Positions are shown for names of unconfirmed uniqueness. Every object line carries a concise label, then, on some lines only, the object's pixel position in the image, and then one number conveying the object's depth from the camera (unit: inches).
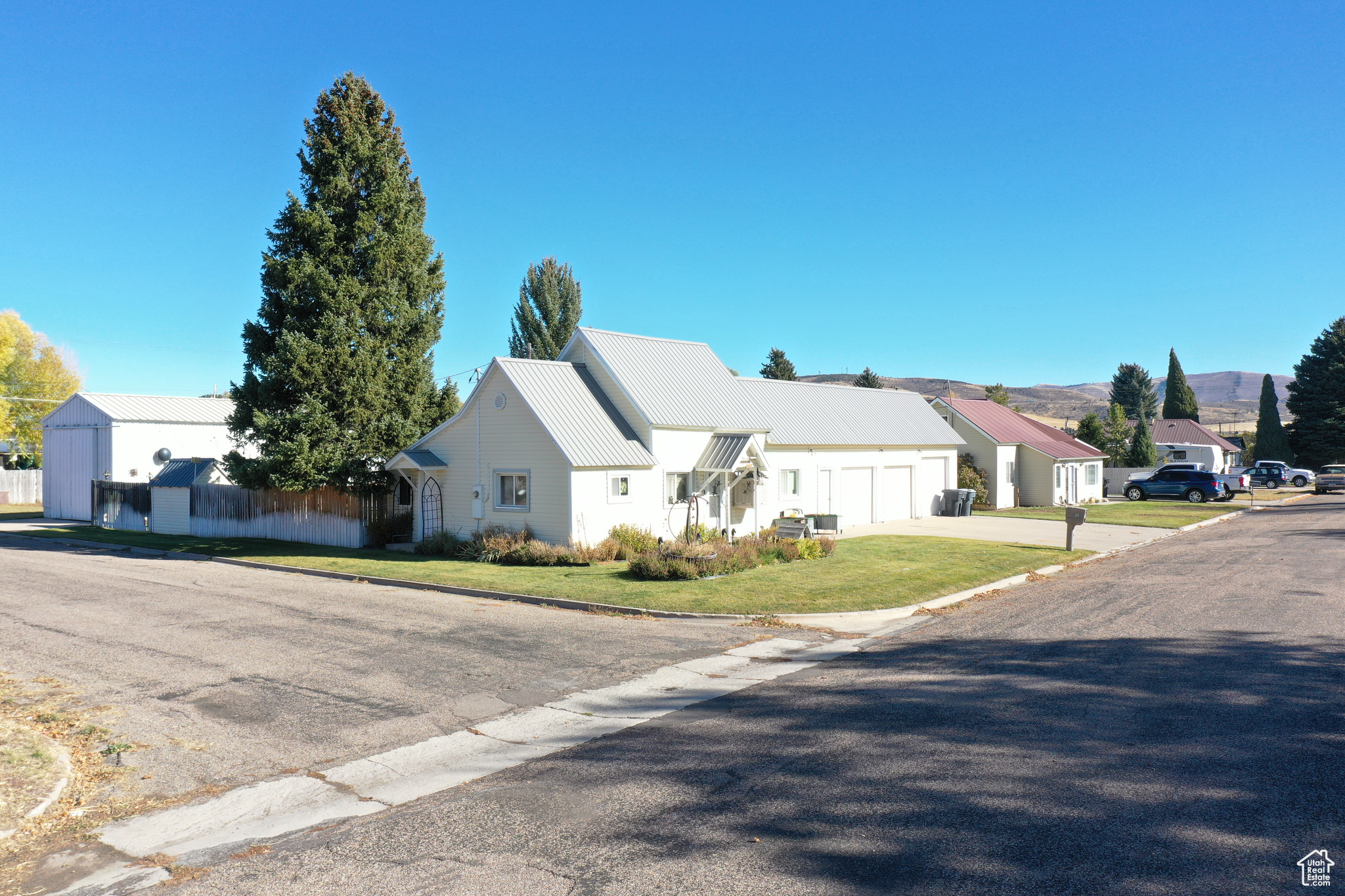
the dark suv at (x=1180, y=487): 1752.0
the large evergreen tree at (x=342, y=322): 1010.1
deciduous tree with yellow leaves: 2317.9
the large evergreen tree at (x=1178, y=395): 3277.6
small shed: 1280.8
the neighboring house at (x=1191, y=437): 2427.4
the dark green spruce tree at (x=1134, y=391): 4372.5
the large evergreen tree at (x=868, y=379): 2770.7
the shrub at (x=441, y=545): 942.4
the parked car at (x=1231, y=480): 1817.2
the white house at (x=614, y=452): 890.1
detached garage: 1519.4
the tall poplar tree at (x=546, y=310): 2426.2
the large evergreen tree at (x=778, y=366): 2746.1
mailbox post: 893.2
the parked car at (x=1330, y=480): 1973.4
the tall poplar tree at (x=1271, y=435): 2790.4
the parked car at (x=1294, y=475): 2272.4
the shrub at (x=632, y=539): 886.4
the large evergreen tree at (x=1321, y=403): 2706.7
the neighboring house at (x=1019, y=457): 1565.0
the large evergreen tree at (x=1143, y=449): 2070.6
